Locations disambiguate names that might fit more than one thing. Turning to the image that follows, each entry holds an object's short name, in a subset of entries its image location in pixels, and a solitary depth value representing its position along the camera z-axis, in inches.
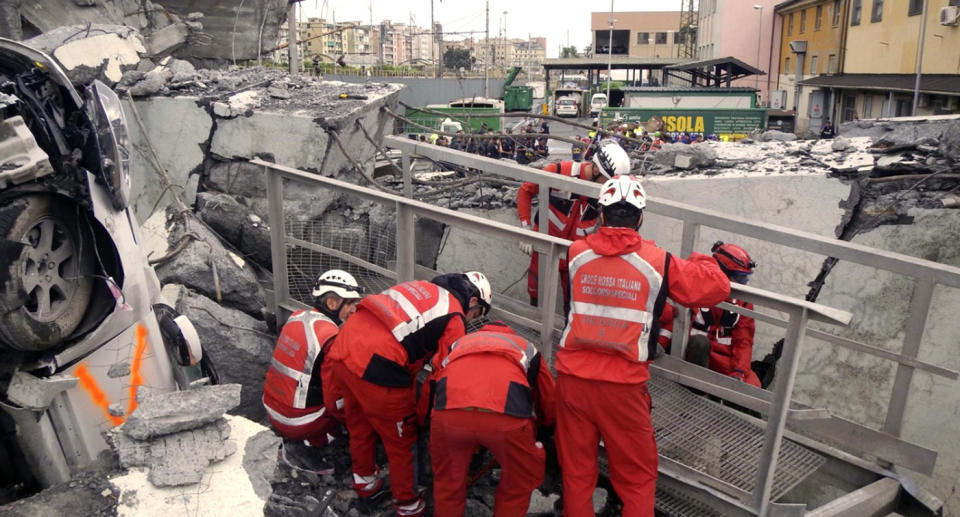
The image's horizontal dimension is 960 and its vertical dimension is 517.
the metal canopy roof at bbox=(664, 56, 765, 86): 1073.5
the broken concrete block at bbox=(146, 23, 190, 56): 328.5
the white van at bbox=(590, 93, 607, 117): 1401.8
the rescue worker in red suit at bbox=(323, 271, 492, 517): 138.7
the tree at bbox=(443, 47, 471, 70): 2486.5
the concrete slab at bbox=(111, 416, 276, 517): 92.7
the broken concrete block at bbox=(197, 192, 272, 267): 234.5
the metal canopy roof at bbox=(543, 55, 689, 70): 1628.9
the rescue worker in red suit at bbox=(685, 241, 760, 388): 171.3
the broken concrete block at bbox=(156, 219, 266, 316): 208.5
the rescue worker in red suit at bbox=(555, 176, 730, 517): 123.6
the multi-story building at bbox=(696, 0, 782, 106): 1515.7
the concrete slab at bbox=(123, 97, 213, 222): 242.7
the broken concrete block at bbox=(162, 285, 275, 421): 194.5
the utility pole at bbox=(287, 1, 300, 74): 573.0
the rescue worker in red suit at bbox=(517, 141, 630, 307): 182.4
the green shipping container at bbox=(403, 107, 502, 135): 720.2
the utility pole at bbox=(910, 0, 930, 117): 608.9
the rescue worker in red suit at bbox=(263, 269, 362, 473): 156.7
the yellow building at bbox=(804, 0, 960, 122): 698.8
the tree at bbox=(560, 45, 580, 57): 3912.4
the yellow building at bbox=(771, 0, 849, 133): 1119.0
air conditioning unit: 676.7
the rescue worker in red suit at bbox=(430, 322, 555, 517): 124.3
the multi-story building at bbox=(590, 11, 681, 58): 2630.4
